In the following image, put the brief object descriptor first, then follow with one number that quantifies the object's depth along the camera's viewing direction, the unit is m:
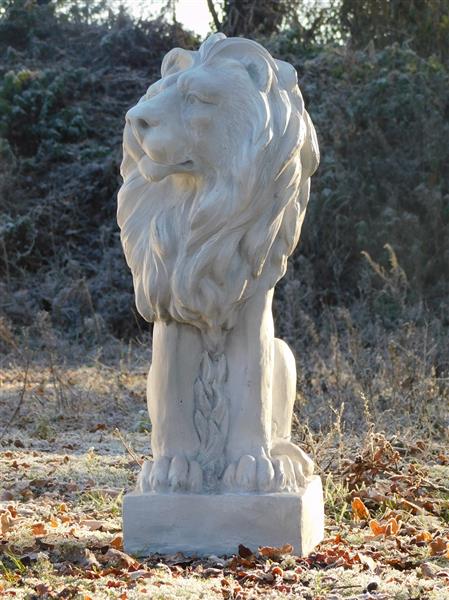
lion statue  5.59
